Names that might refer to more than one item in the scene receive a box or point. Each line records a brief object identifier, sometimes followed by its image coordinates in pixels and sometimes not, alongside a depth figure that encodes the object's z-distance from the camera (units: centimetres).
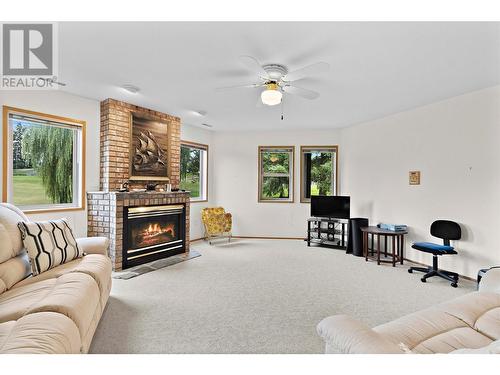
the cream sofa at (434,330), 113
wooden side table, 429
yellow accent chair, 576
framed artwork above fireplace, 439
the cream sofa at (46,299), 131
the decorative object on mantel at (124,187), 404
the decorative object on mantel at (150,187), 442
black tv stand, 553
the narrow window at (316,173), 630
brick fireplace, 386
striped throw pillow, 224
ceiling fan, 232
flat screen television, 547
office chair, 350
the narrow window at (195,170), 596
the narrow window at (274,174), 644
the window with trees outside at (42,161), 334
